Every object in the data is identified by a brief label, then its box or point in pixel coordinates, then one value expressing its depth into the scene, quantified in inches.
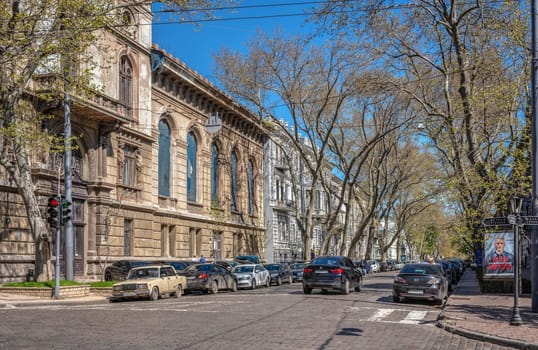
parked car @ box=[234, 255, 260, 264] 1870.8
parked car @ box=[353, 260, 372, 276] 2168.9
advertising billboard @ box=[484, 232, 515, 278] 893.2
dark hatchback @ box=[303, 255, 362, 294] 1019.9
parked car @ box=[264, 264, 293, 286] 1566.2
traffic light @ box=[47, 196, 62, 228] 947.3
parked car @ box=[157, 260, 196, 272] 1323.8
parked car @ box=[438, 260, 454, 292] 1471.7
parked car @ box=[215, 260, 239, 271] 1401.2
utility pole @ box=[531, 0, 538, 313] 674.8
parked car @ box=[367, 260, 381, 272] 2680.1
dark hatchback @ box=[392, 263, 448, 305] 891.4
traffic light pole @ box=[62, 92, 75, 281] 1005.8
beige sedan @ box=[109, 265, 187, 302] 956.6
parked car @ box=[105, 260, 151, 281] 1240.2
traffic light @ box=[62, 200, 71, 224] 961.5
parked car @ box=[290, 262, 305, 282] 1710.0
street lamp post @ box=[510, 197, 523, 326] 586.9
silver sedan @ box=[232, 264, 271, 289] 1357.0
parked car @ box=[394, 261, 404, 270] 3499.5
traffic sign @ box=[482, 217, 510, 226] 734.1
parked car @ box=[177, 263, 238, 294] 1150.3
